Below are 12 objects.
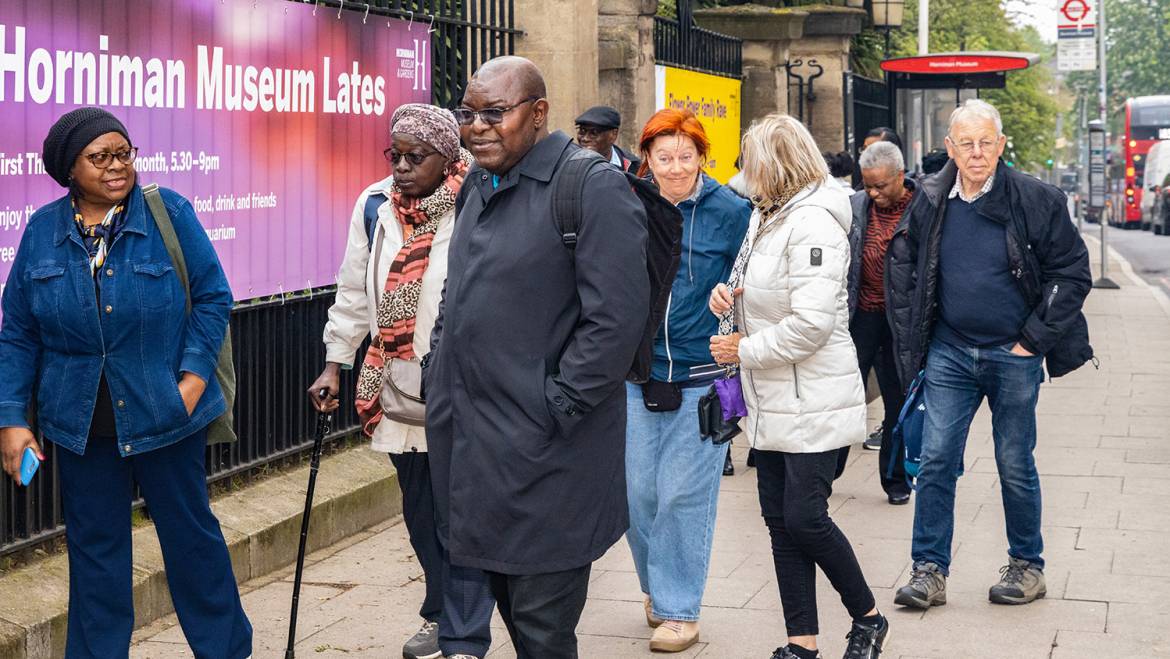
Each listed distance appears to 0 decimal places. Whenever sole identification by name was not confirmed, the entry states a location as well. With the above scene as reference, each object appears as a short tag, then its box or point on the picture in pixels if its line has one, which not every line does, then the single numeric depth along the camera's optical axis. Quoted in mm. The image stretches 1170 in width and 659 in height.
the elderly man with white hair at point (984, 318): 5844
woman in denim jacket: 4559
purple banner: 5363
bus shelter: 15211
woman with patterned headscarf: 5148
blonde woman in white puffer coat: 5027
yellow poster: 10875
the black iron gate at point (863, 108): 13828
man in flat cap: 7648
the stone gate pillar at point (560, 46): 9227
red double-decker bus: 49781
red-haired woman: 5496
